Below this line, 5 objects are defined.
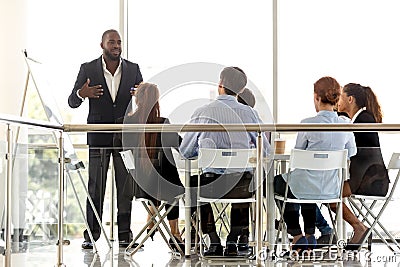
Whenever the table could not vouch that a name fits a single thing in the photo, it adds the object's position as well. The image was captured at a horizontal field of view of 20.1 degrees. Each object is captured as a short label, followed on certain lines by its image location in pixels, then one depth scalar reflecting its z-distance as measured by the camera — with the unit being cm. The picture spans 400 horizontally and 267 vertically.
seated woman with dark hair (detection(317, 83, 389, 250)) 705
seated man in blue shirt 695
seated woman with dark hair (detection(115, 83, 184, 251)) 700
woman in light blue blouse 699
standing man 871
